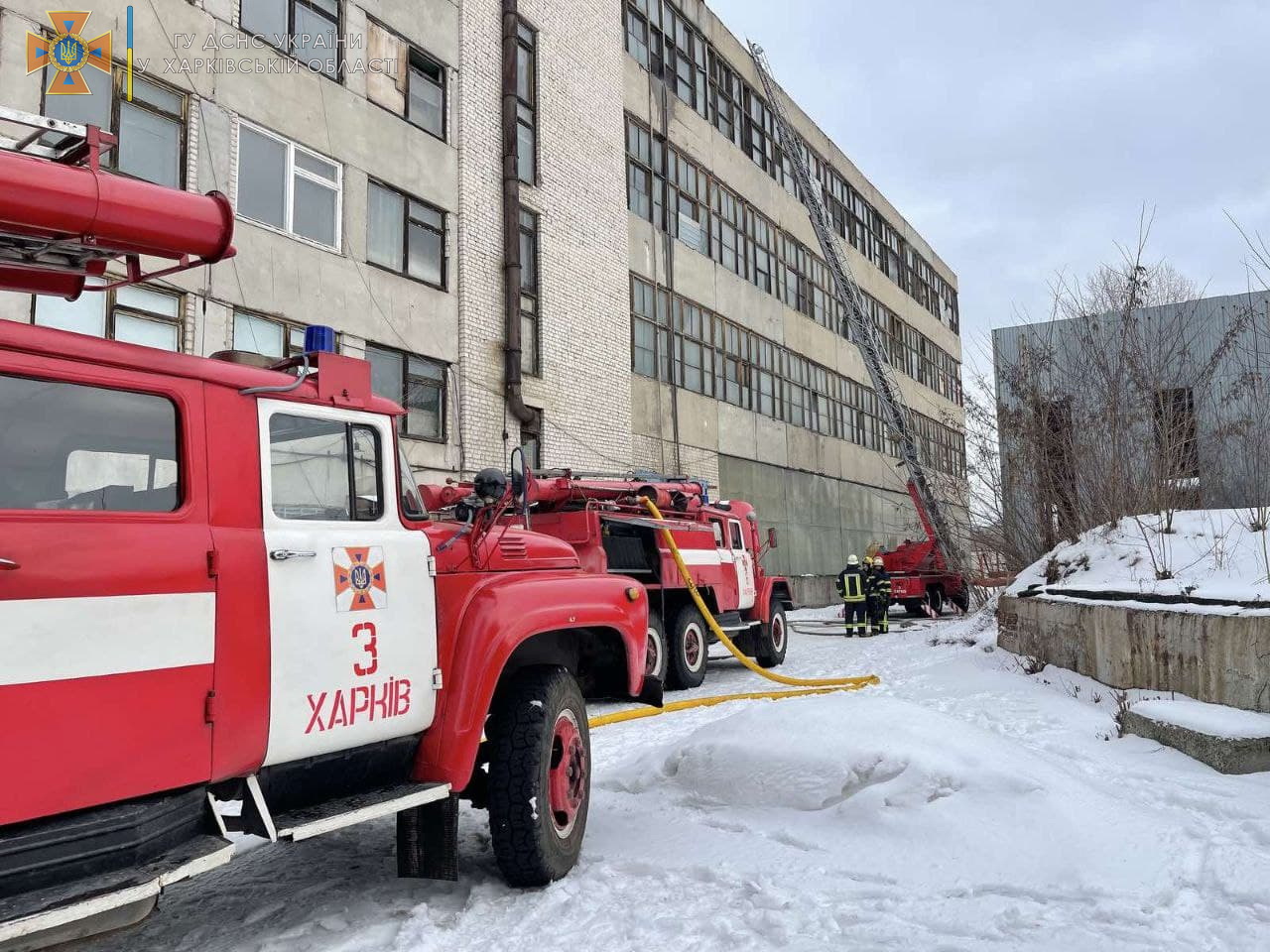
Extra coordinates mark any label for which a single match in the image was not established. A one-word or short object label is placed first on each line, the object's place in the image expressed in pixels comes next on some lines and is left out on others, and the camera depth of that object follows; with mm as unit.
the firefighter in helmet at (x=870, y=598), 19531
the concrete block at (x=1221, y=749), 5793
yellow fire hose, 9812
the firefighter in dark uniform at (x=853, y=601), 18859
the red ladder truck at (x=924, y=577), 24125
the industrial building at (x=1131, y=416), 10695
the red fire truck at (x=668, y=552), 11578
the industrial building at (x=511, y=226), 13109
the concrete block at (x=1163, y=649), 6738
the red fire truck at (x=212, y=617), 2834
